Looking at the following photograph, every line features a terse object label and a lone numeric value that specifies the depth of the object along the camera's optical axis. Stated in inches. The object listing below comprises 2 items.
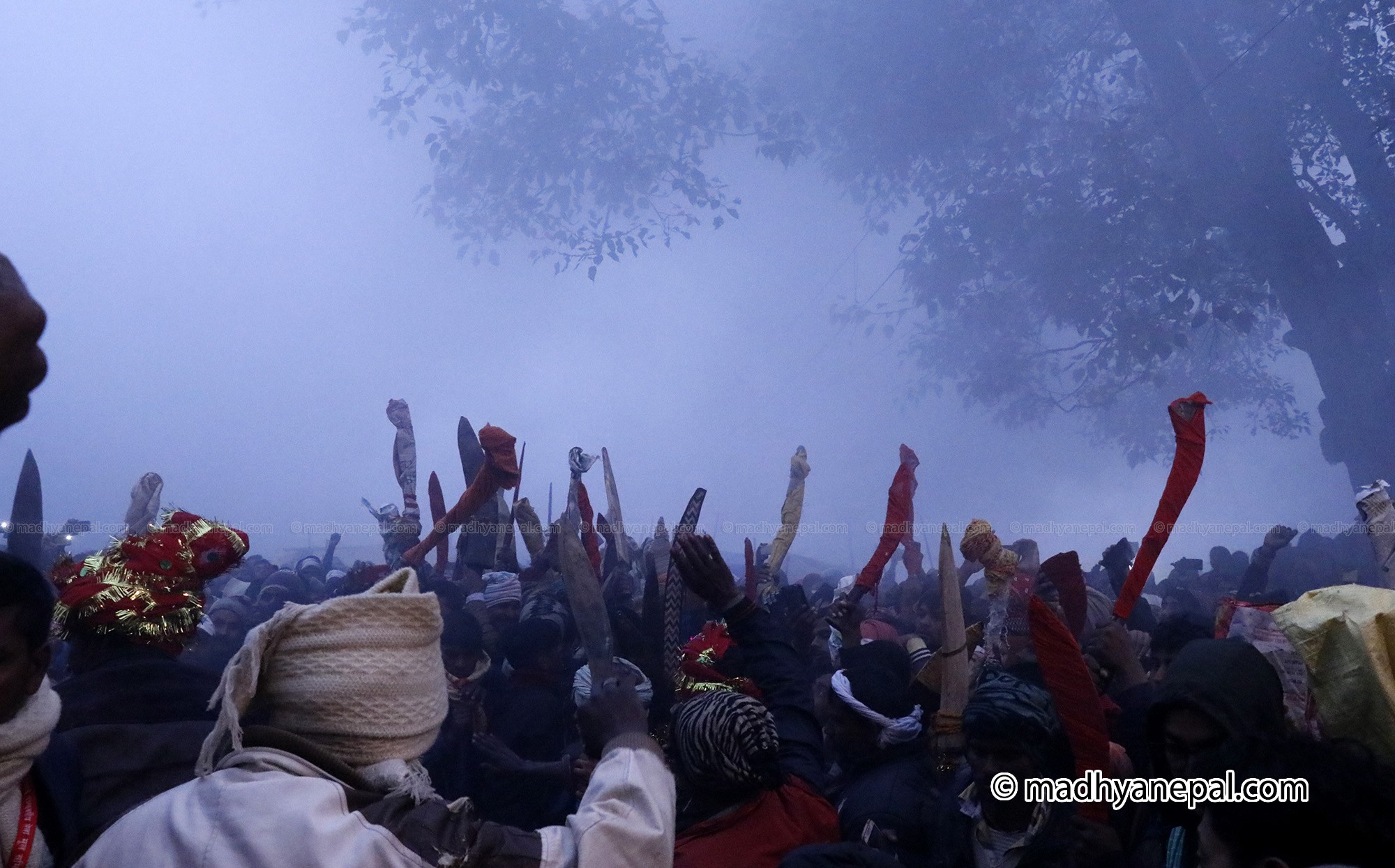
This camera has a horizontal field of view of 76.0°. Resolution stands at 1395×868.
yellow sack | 76.5
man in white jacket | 59.3
